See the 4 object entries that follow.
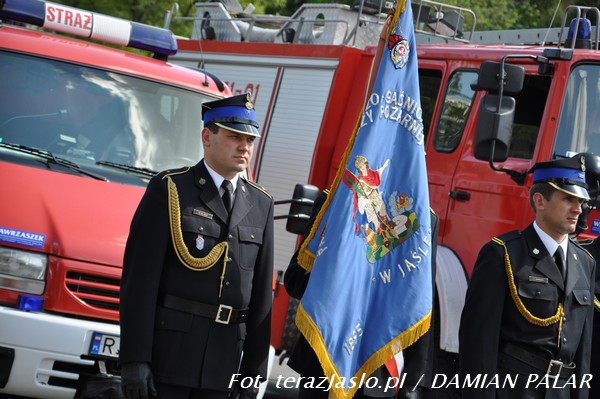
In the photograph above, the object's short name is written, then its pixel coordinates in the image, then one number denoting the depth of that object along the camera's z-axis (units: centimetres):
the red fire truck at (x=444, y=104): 1224
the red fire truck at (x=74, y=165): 1024
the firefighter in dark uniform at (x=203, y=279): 801
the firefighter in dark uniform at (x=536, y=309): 855
